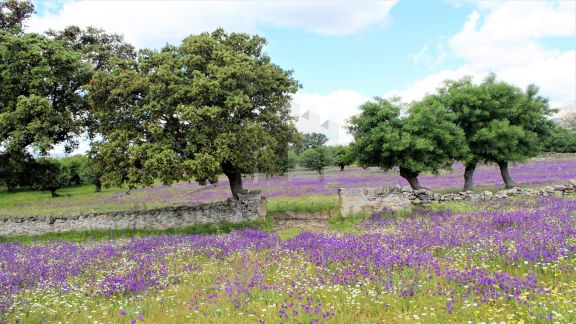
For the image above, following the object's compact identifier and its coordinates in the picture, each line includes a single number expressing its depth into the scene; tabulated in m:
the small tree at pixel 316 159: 71.12
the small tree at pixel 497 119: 25.17
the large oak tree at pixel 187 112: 17.91
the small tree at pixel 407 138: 22.38
